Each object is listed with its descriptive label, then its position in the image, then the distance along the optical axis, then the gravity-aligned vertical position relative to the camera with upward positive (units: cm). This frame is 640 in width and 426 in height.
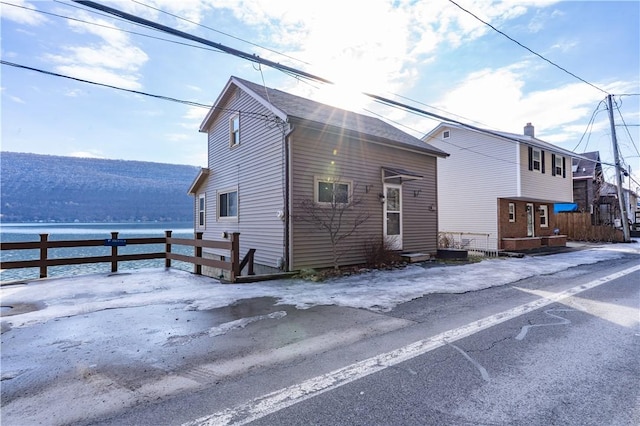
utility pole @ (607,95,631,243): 2209 +303
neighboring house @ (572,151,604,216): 3035 +310
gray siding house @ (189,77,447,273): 981 +160
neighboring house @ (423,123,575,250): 1770 +213
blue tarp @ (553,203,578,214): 2429 +101
